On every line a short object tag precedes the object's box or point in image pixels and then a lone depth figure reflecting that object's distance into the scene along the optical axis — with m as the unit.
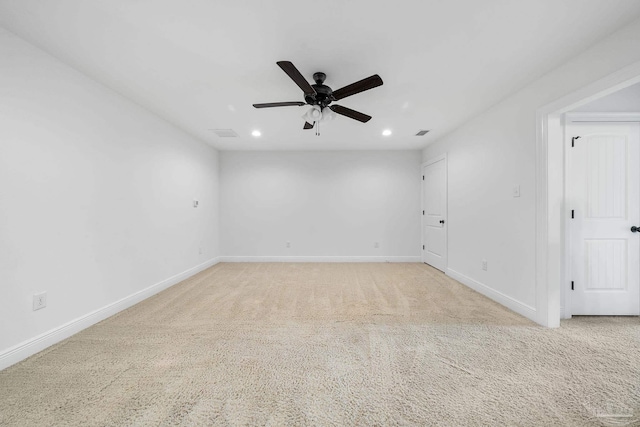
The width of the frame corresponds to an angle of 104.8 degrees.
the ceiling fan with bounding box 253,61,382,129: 1.94
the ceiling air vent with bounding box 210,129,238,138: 3.95
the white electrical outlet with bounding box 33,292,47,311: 1.92
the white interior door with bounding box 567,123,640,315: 2.49
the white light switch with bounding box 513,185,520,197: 2.67
